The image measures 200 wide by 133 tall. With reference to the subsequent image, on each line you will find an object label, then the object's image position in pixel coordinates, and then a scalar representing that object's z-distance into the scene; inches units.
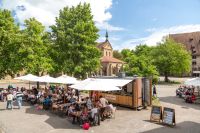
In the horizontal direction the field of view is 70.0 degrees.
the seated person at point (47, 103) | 457.9
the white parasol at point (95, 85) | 371.5
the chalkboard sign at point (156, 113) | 366.1
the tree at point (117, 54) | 2645.5
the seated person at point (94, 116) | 347.7
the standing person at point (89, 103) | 387.4
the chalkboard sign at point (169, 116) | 345.6
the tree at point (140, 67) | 772.8
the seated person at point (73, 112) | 357.4
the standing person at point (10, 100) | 454.8
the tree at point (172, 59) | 1219.0
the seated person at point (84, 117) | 351.3
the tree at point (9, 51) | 689.9
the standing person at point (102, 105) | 380.4
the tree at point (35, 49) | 696.5
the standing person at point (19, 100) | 472.0
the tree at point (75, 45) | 837.3
